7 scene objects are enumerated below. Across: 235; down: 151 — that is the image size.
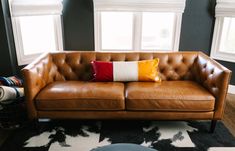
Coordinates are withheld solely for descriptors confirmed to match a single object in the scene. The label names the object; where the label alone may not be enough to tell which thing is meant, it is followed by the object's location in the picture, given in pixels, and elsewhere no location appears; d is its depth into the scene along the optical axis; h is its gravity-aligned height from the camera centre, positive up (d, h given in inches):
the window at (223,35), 126.6 -7.2
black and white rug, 84.3 -45.0
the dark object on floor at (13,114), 96.3 -39.7
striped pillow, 100.2 -21.4
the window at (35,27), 116.6 -3.4
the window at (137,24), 131.6 -1.4
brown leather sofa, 86.3 -28.9
